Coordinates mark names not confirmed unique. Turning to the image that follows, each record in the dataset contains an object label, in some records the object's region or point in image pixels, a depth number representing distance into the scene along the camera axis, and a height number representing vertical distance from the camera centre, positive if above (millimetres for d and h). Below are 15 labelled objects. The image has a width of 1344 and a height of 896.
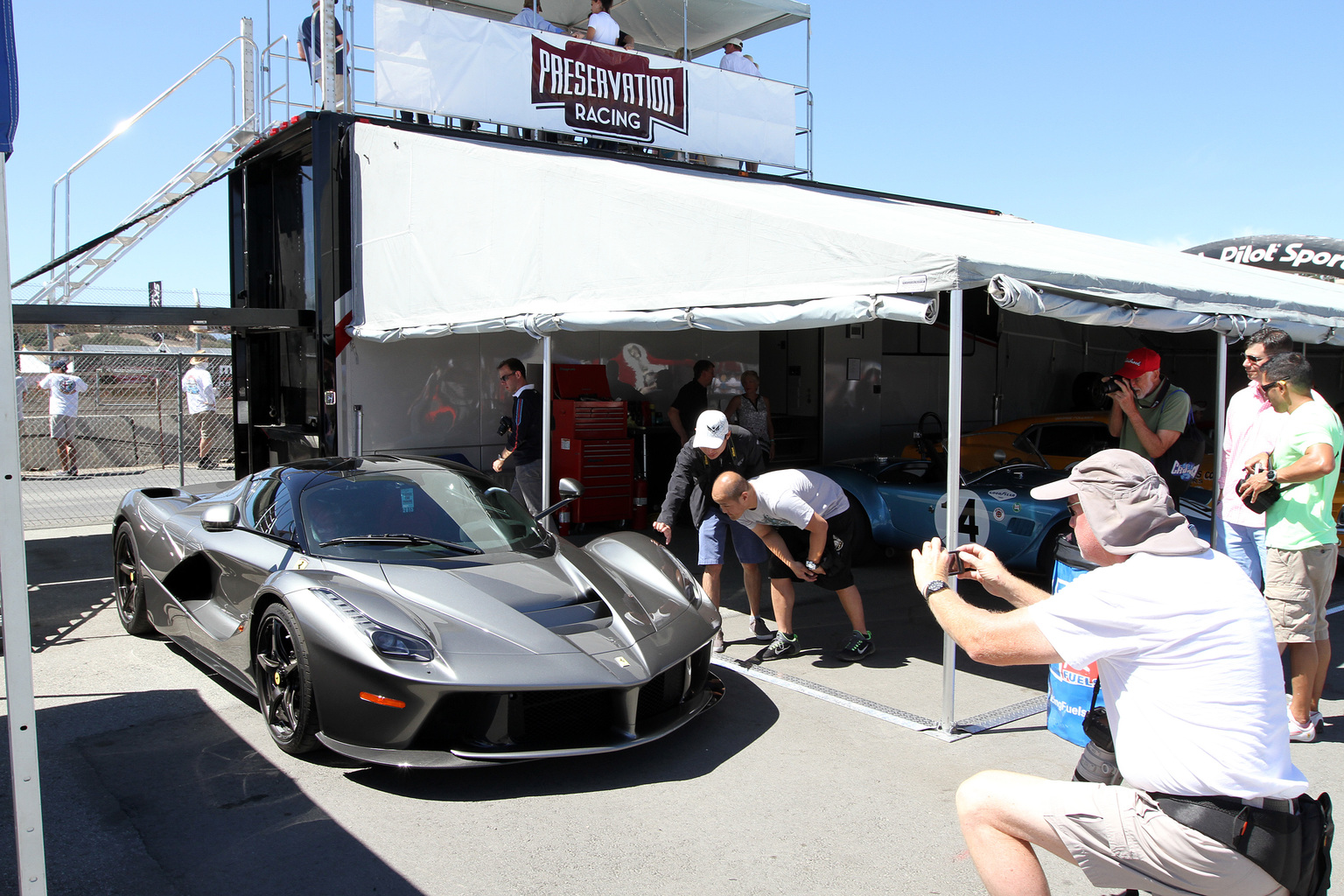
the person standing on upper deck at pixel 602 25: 10141 +3942
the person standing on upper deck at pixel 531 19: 9836 +3926
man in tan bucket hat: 1955 -719
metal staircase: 11312 +2565
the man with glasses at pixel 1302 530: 4383 -645
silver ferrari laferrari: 3604 -940
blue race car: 6906 -838
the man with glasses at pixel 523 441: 7867 -374
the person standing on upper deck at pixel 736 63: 11758 +4100
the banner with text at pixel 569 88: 8930 +3212
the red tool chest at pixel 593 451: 9344 -548
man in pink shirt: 4750 -263
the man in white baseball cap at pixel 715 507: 5590 -670
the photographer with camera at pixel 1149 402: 5262 -50
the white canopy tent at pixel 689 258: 4723 +878
